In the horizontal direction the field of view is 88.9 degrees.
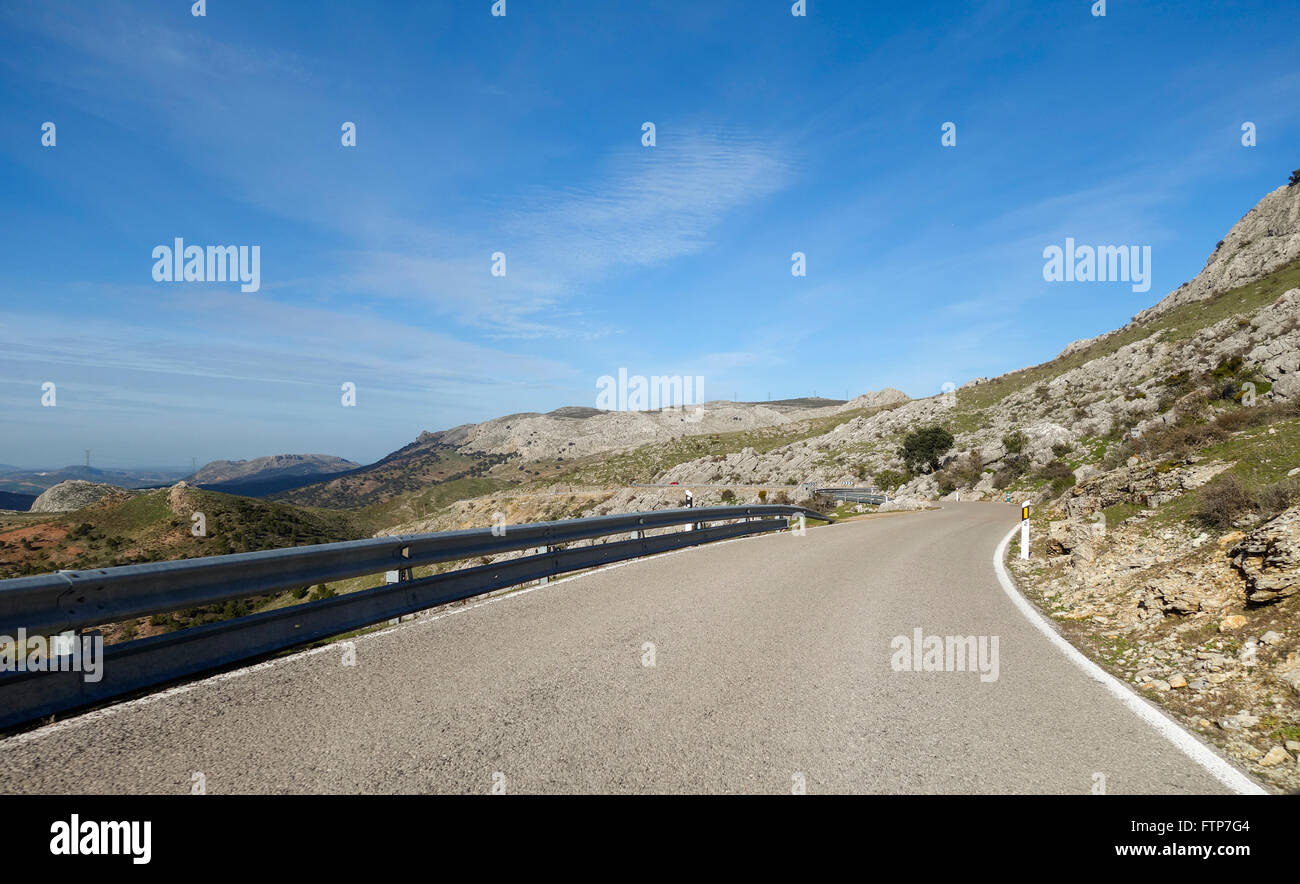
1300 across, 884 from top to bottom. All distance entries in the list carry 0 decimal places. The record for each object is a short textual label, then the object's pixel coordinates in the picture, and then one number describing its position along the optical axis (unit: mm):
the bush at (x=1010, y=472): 41750
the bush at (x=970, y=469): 46088
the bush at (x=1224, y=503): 8570
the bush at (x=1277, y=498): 7711
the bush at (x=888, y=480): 51281
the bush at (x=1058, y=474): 25391
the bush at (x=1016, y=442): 45500
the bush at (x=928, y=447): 55750
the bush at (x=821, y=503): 32906
